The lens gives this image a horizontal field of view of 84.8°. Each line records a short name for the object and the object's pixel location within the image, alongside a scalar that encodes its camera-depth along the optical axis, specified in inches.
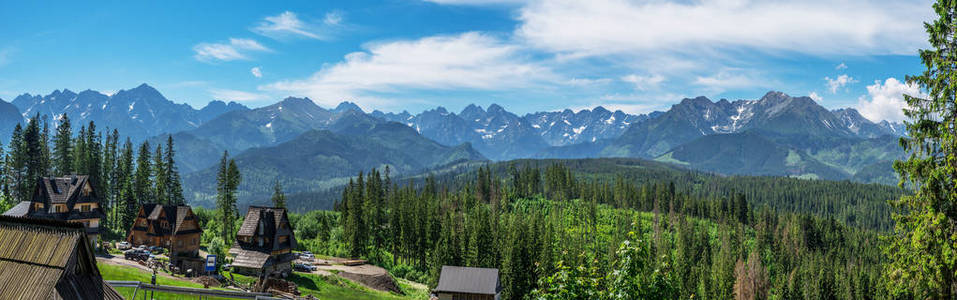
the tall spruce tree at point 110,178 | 3905.0
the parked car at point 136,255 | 2465.7
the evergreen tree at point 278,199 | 4183.1
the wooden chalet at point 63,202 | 2691.9
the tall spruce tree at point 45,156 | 3545.3
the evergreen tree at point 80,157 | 3671.3
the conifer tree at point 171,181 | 3991.1
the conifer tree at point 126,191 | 3690.9
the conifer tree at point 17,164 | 3427.7
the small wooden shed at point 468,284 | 2901.1
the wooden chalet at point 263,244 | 2603.3
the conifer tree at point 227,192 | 3850.9
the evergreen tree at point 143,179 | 3821.4
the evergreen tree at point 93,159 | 3720.5
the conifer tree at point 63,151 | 3629.4
